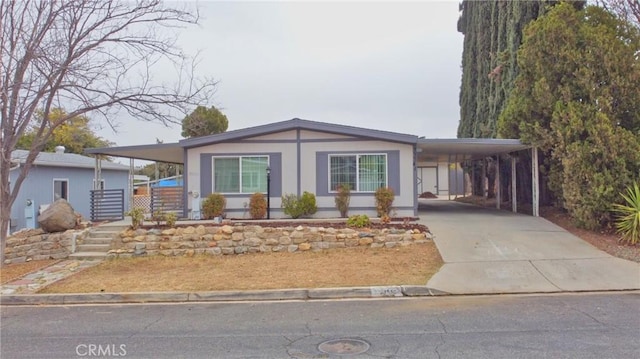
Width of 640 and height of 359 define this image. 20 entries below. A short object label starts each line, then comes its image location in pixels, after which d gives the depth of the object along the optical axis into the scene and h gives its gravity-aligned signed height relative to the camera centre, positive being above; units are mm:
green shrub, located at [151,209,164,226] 13255 -663
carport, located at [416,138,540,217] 14562 +1399
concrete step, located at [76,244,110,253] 12422 -1446
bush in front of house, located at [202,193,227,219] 14289 -428
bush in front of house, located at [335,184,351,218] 14164 -279
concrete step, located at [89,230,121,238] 12923 -1102
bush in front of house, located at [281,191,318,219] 14086 -430
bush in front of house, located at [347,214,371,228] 12367 -821
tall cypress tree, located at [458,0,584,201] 19064 +6253
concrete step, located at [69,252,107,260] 12031 -1582
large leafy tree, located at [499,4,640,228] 11961 +2321
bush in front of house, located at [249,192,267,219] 14320 -449
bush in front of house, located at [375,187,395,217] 13961 -303
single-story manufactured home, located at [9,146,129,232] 17562 +479
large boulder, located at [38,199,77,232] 12617 -675
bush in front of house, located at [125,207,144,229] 12851 -661
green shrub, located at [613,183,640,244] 10695 -720
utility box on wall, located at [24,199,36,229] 17391 -739
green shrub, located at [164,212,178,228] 12812 -731
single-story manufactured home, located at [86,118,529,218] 14359 +861
